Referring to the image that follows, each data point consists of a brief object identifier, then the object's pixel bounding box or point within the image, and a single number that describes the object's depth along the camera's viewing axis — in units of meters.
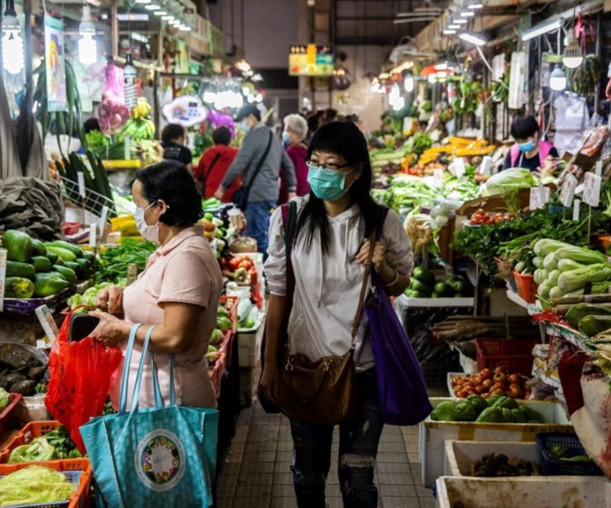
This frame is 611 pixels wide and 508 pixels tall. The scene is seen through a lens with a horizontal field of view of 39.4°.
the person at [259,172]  9.76
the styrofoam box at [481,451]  3.88
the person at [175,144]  10.66
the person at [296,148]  11.04
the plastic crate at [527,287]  4.59
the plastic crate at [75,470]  3.07
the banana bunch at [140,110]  11.84
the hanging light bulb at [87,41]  7.68
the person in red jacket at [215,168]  10.70
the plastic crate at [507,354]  5.58
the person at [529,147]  8.88
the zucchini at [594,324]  3.08
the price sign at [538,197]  6.16
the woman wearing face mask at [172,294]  3.03
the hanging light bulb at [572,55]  7.79
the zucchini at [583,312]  3.29
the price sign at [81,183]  7.25
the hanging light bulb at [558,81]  8.52
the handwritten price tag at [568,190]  5.29
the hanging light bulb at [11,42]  5.85
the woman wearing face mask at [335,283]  3.24
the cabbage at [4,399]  3.93
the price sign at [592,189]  4.62
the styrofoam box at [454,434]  4.18
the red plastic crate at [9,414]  3.82
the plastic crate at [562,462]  3.63
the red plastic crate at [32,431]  3.62
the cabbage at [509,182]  7.34
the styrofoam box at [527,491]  3.22
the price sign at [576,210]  5.13
